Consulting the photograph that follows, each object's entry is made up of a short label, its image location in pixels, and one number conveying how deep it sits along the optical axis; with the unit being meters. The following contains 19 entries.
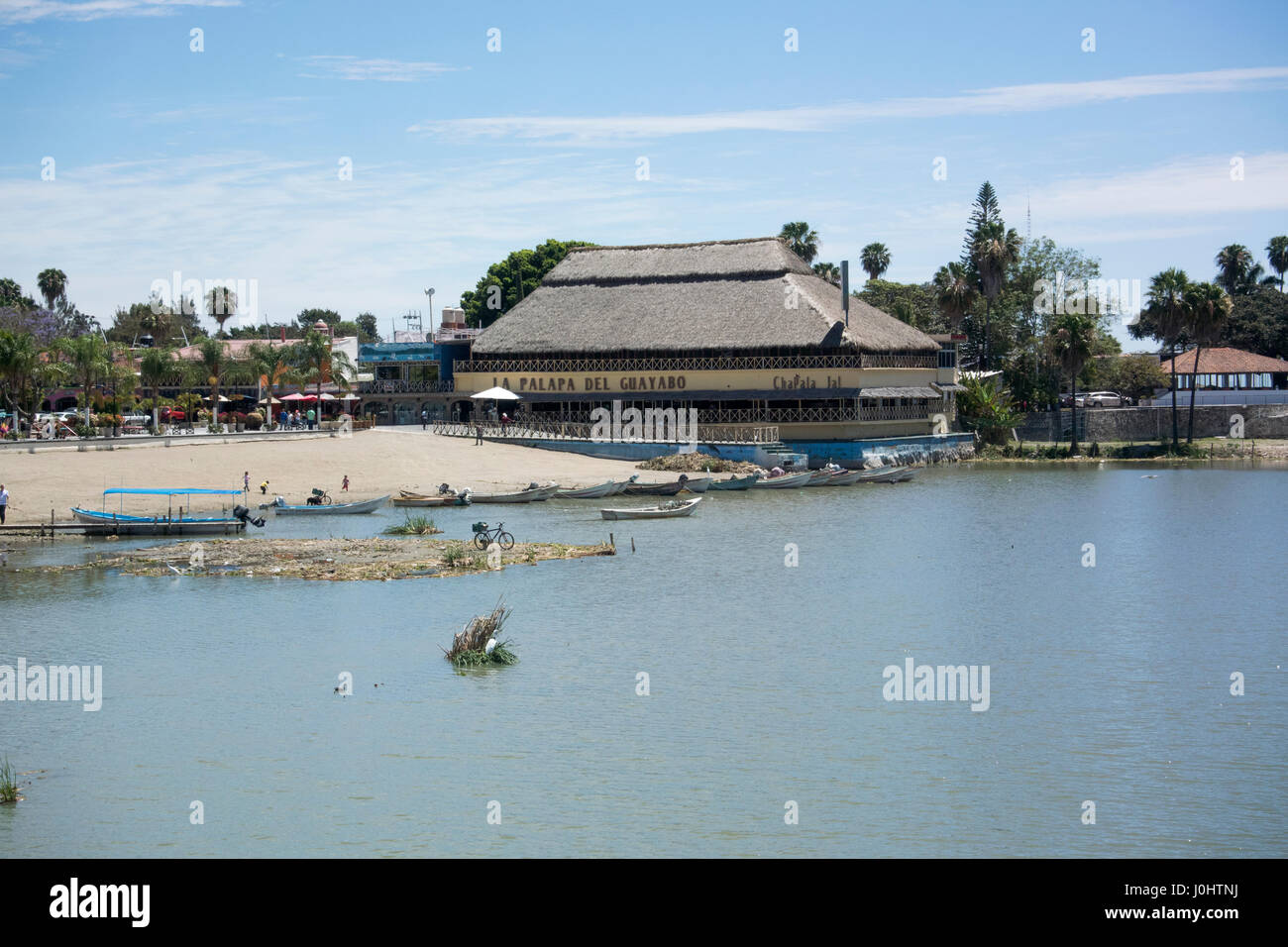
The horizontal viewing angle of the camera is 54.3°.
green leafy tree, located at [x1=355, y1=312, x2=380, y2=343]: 189.75
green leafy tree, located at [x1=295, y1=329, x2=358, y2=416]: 87.06
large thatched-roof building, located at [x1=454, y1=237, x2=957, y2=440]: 79.62
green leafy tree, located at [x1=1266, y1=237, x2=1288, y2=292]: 135.25
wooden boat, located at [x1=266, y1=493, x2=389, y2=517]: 53.12
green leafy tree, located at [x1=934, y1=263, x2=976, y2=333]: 96.31
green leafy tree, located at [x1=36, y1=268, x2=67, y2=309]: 128.38
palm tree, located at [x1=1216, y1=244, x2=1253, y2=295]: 127.44
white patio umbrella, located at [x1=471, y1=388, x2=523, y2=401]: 81.31
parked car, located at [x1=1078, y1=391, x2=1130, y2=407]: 104.62
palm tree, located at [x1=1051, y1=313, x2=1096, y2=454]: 83.88
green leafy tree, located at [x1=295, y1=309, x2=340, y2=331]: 184.38
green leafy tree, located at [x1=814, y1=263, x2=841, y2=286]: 108.38
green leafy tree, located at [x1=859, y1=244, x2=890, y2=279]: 123.00
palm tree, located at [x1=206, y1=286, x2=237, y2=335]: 114.06
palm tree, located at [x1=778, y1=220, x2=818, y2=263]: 113.81
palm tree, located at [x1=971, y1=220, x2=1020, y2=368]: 97.44
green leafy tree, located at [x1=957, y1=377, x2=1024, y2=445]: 91.19
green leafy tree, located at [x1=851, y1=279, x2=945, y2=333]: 108.94
